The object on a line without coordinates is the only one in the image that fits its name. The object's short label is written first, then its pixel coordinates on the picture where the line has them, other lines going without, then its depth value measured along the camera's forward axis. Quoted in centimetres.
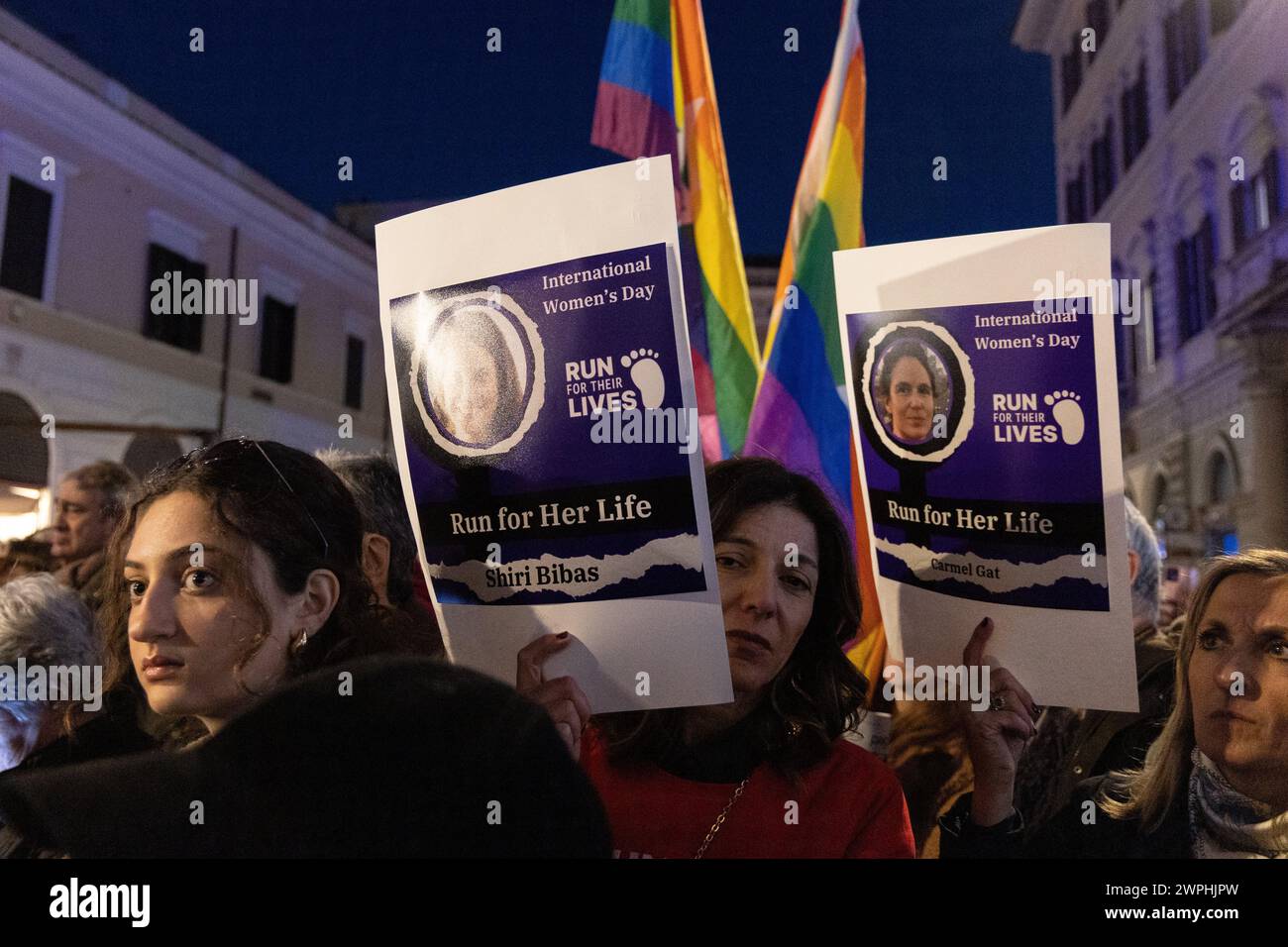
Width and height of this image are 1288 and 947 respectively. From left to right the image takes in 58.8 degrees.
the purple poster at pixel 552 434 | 152
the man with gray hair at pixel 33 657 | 172
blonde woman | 165
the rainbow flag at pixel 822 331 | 229
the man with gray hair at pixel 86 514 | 236
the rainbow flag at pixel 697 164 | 262
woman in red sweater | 157
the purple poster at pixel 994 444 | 169
